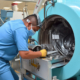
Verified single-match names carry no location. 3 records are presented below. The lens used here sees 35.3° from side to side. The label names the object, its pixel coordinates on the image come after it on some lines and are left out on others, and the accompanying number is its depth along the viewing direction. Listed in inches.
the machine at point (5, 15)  96.7
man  50.6
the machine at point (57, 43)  49.4
